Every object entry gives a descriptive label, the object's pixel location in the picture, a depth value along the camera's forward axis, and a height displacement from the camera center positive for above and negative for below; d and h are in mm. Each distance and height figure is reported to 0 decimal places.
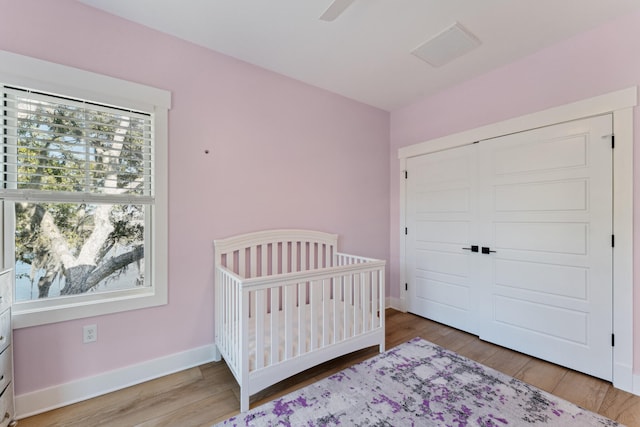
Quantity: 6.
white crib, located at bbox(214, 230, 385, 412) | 1673 -703
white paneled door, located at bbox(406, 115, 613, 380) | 1980 -268
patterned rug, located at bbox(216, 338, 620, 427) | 1545 -1220
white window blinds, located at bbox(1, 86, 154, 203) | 1613 +409
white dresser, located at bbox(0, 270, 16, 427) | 1379 -769
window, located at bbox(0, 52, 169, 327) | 1623 +124
